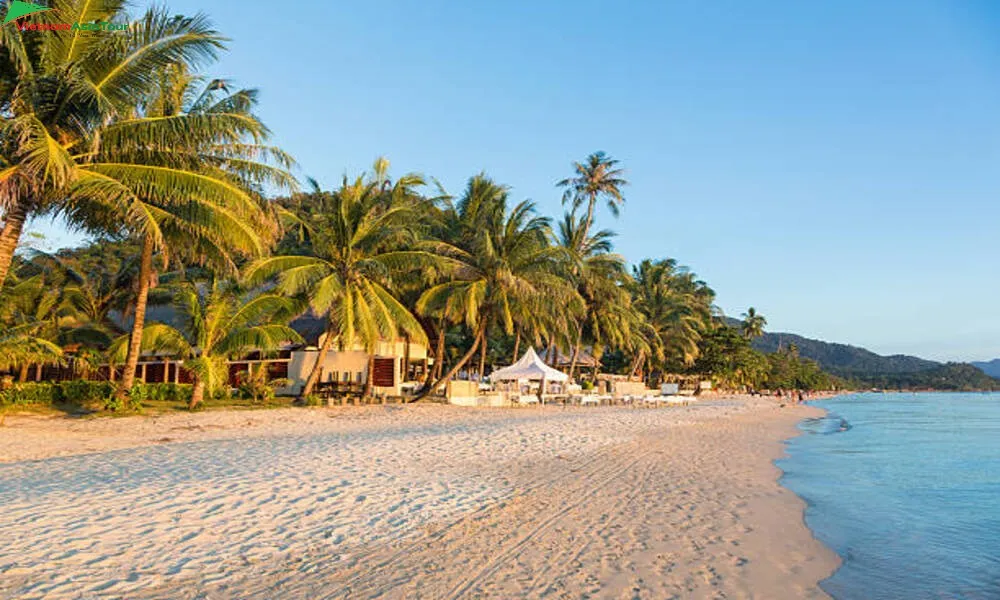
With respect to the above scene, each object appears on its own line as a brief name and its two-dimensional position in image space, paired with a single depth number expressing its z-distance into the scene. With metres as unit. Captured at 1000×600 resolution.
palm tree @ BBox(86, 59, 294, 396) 11.23
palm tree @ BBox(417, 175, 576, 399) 21.84
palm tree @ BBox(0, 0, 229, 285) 9.88
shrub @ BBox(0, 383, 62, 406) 14.07
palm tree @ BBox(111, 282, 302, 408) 15.05
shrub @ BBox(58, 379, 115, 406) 15.09
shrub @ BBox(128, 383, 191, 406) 16.77
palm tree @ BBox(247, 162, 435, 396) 17.78
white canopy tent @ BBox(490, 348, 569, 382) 22.98
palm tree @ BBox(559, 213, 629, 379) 29.89
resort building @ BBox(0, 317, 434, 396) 21.69
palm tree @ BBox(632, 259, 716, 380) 41.41
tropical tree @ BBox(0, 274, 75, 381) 12.58
